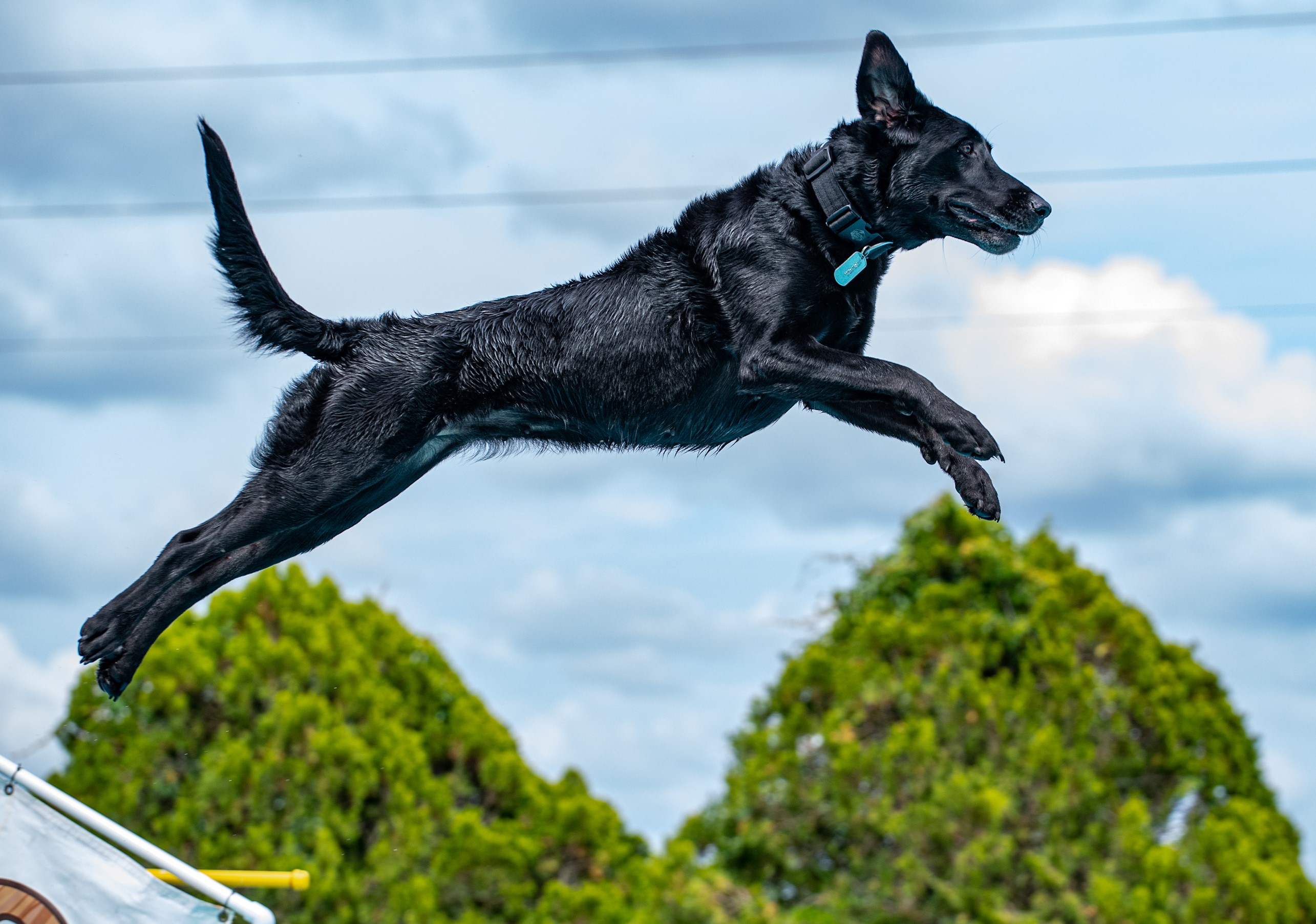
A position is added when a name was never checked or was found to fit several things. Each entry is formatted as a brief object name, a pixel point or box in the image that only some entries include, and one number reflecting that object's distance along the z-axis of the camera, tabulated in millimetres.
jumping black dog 8227
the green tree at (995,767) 15883
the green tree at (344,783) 16547
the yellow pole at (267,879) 9414
